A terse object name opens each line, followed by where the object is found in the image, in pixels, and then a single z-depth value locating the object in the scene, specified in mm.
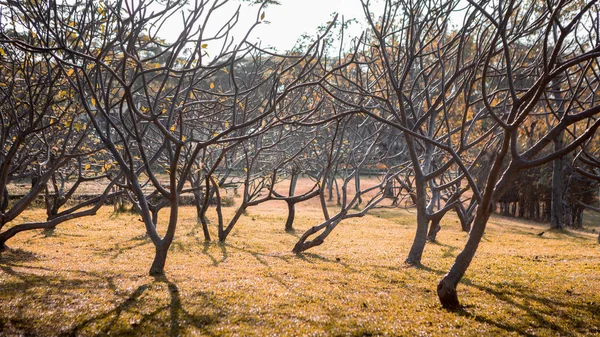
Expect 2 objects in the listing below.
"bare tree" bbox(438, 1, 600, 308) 5535
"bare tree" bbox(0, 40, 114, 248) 8883
